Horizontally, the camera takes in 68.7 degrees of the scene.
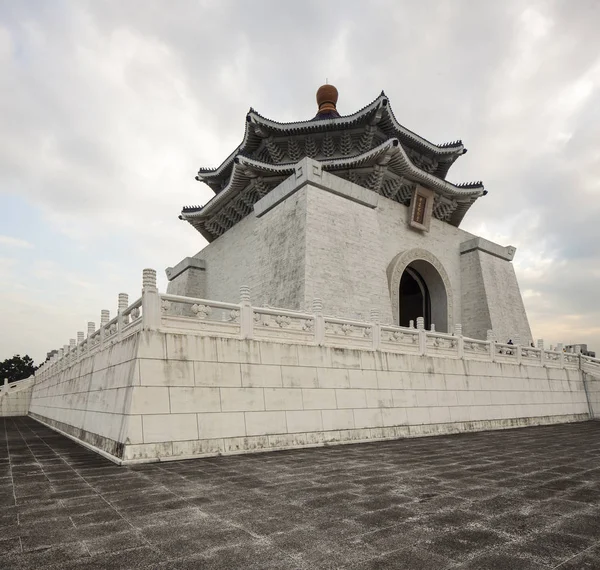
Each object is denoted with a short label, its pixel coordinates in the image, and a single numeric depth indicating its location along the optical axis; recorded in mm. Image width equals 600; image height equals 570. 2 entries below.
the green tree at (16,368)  36844
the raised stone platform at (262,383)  7289
